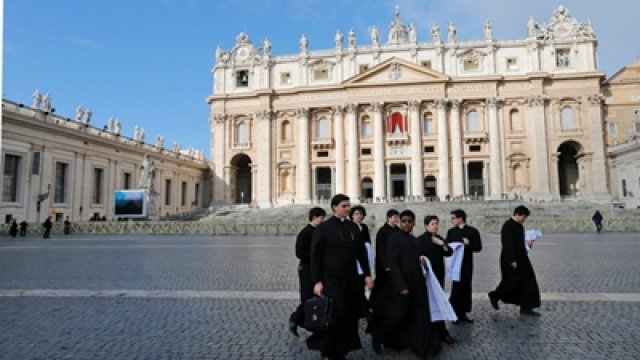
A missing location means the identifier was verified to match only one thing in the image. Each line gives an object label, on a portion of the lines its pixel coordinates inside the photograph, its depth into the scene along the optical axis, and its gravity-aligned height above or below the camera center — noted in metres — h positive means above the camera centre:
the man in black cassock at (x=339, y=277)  4.38 -0.60
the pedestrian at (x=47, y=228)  23.58 -0.53
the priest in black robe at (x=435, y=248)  5.73 -0.42
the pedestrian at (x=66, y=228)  27.14 -0.62
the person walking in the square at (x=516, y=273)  6.42 -0.84
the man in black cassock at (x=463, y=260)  6.06 -0.63
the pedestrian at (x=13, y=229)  24.28 -0.59
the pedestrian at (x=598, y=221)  23.95 -0.39
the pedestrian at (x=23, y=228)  25.36 -0.57
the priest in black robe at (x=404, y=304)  4.75 -0.95
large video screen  29.70 +0.87
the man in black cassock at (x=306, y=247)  5.43 -0.37
